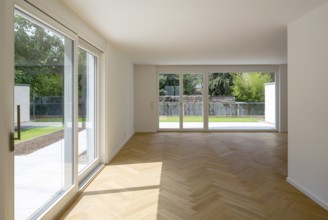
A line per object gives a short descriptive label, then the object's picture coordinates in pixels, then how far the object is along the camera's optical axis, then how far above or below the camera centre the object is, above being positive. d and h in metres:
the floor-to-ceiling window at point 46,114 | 1.98 -0.04
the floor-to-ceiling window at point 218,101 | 8.18 +0.31
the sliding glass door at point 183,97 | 8.17 +0.43
